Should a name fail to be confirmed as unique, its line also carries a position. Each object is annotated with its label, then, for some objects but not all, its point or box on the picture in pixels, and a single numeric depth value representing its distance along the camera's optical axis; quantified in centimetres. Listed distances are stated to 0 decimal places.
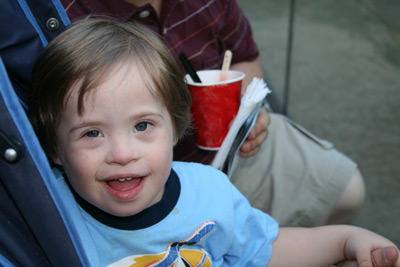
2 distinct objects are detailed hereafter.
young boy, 82
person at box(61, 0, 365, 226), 134
